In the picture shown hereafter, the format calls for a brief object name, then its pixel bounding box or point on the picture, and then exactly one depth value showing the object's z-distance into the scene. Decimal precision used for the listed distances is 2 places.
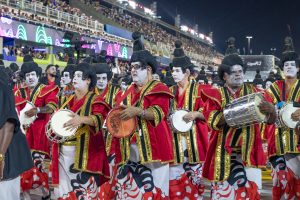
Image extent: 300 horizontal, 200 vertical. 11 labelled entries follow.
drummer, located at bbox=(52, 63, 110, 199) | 6.81
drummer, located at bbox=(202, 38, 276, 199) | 6.00
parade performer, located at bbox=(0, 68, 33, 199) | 4.33
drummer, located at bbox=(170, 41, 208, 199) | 7.86
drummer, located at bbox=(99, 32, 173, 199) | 6.23
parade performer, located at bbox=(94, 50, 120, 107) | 8.98
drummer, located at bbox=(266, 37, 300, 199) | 7.27
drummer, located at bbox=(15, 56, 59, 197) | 8.41
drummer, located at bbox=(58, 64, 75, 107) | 7.29
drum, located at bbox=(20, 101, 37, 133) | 8.28
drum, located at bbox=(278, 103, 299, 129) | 6.79
